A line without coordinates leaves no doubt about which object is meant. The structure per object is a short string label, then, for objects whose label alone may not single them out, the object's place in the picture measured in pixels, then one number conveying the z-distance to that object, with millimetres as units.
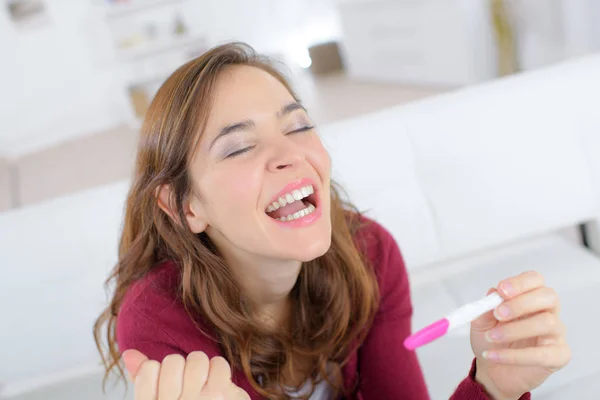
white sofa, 1297
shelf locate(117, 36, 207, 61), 5168
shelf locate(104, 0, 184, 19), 5000
